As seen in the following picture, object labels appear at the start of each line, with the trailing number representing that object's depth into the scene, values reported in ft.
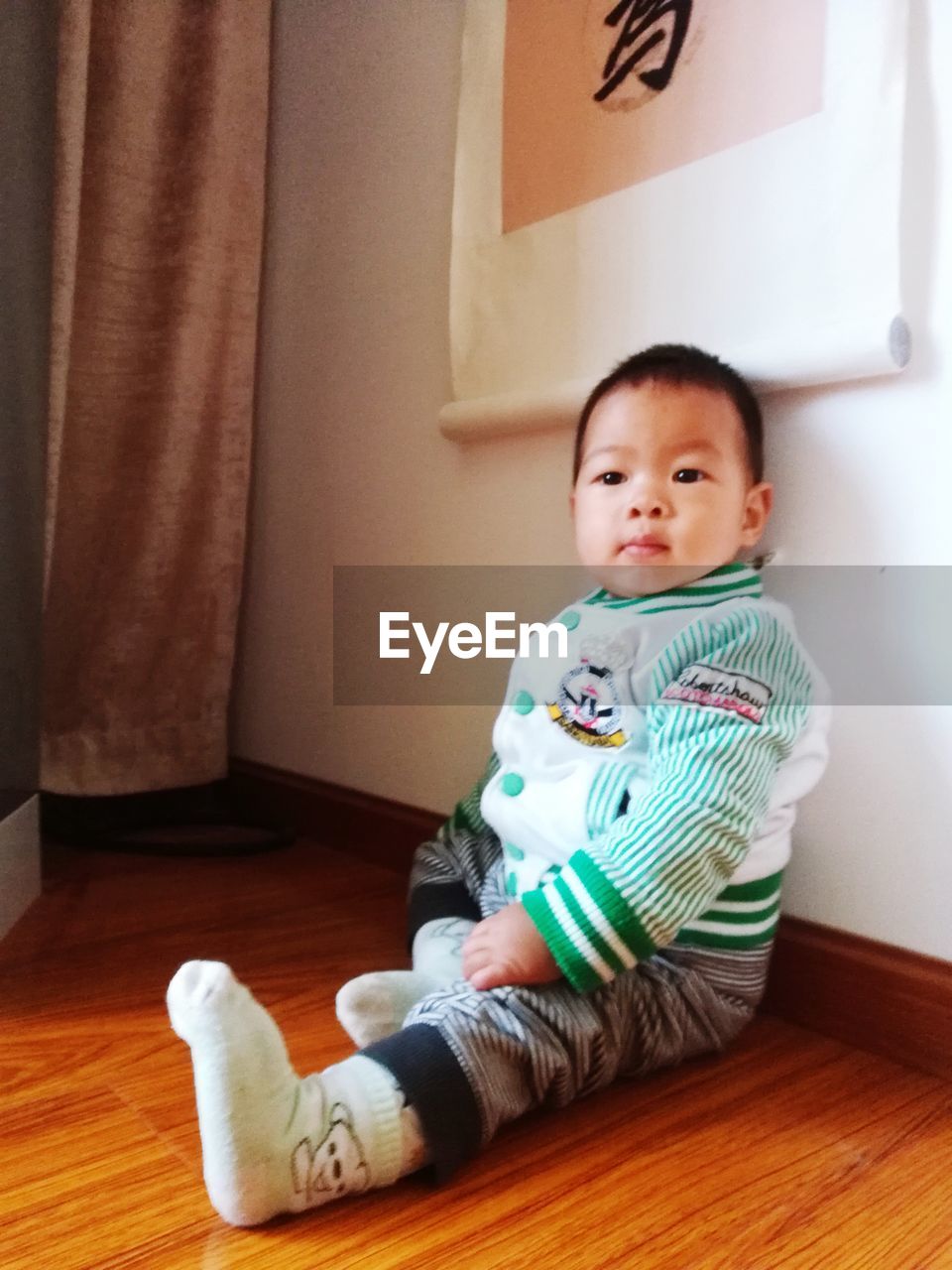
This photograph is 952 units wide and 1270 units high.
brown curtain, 3.86
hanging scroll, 2.38
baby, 1.72
